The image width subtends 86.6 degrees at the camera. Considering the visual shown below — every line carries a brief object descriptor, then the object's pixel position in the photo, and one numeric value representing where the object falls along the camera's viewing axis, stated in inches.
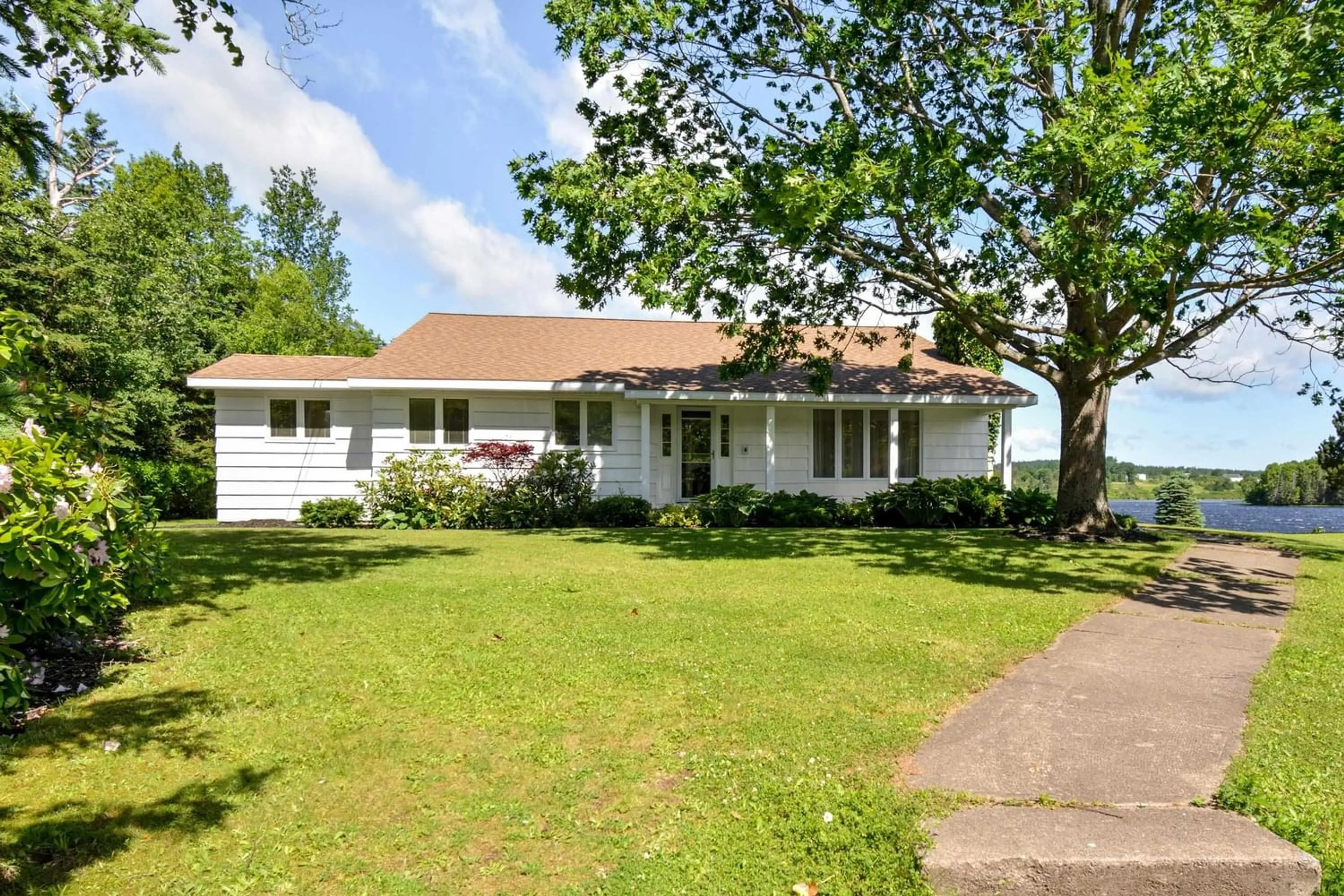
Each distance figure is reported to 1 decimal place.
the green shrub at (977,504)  607.5
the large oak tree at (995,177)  298.0
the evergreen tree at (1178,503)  879.7
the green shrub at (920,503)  601.3
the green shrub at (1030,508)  588.7
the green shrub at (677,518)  580.1
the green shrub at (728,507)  584.1
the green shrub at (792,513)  597.3
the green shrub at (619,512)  584.1
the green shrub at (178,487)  644.7
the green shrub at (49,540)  122.8
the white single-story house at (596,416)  594.5
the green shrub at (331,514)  580.7
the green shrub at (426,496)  574.2
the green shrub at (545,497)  573.0
